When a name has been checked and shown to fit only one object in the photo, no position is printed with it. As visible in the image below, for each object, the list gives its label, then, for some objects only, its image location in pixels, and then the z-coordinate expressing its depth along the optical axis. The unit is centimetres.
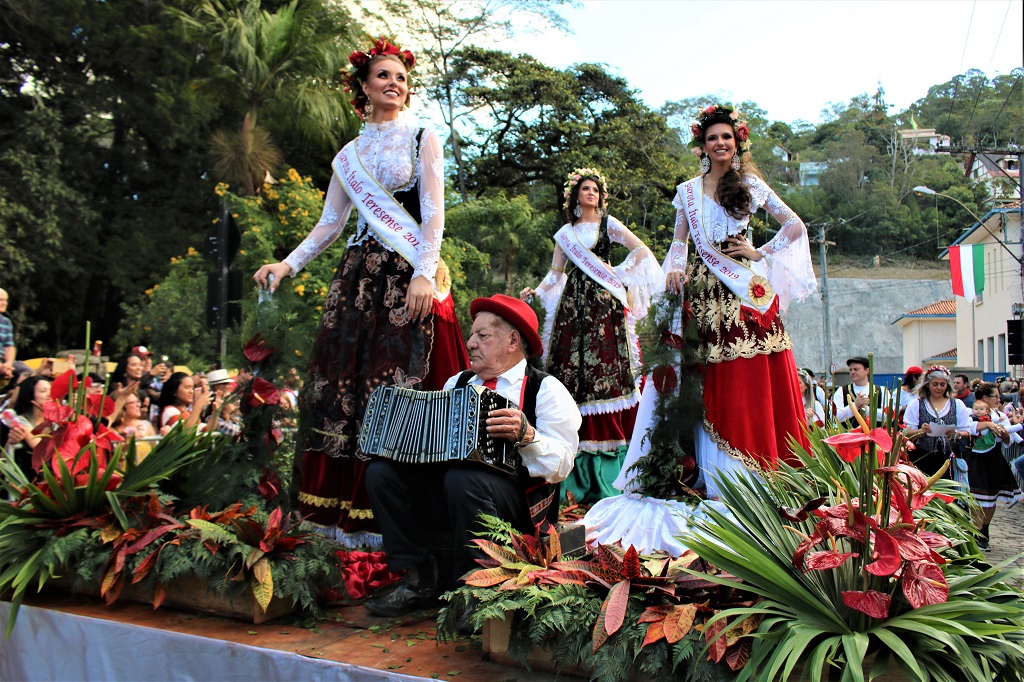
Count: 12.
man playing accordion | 318
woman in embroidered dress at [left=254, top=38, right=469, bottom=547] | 407
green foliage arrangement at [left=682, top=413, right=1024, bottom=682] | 225
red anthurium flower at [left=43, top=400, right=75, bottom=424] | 414
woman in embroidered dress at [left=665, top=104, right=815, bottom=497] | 436
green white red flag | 1502
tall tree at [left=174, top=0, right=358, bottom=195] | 1703
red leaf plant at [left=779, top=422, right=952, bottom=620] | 231
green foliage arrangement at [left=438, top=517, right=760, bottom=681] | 242
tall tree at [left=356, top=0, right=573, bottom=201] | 2592
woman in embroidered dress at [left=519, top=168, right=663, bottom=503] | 636
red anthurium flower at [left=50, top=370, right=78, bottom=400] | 437
